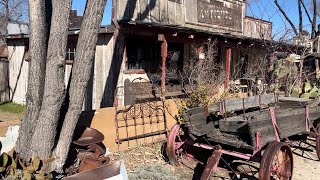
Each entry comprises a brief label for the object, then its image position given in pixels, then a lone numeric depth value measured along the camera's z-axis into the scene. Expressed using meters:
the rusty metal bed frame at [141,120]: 5.32
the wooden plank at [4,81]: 10.20
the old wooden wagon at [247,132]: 3.59
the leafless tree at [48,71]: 3.47
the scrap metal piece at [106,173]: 3.17
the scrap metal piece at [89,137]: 4.06
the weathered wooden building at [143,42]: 7.15
